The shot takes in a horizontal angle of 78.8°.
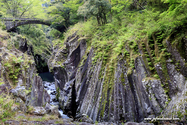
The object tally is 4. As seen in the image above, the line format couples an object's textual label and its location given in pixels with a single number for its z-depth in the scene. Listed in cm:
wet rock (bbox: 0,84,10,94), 695
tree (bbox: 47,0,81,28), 2464
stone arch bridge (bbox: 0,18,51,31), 2564
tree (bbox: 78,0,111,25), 1437
